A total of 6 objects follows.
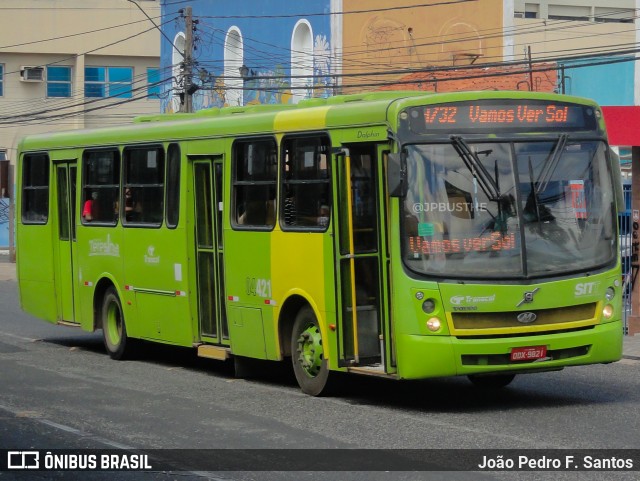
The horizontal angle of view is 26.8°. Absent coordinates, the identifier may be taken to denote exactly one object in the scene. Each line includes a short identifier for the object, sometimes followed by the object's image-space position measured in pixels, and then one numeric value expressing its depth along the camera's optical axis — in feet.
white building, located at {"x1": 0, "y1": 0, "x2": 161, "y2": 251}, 202.08
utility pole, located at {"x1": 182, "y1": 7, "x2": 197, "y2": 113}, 112.37
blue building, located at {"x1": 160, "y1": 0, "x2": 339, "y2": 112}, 131.34
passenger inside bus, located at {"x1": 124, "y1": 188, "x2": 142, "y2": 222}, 53.21
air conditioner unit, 203.00
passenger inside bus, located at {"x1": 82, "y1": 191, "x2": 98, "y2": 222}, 56.59
